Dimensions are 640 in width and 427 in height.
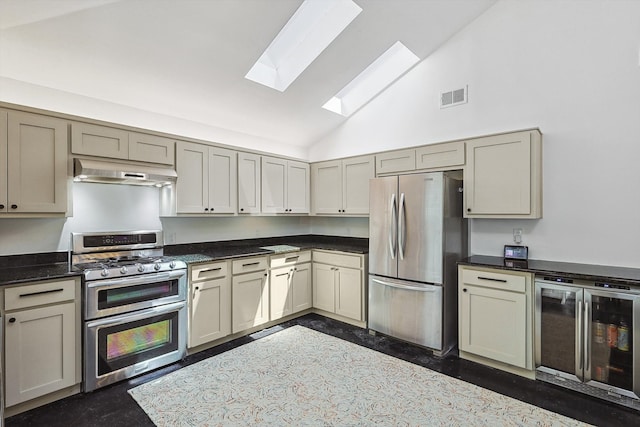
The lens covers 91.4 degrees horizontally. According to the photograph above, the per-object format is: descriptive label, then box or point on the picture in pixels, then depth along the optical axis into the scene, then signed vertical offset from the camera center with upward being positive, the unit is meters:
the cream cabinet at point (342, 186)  4.20 +0.40
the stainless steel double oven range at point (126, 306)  2.56 -0.83
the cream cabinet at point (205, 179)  3.40 +0.40
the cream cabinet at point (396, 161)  3.71 +0.65
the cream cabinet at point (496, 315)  2.77 -0.96
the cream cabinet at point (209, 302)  3.21 -0.95
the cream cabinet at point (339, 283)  3.98 -0.93
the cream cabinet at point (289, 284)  3.96 -0.93
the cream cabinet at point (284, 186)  4.27 +0.40
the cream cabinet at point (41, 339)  2.22 -0.94
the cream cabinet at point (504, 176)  2.95 +0.37
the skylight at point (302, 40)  3.24 +1.94
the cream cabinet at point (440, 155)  3.34 +0.65
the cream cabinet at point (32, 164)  2.42 +0.40
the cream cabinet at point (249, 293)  3.56 -0.94
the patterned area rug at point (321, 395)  2.23 -1.47
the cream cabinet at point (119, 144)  2.75 +0.66
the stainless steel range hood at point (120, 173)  2.72 +0.38
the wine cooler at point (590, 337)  2.34 -0.99
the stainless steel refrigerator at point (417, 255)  3.21 -0.46
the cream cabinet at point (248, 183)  3.95 +0.40
